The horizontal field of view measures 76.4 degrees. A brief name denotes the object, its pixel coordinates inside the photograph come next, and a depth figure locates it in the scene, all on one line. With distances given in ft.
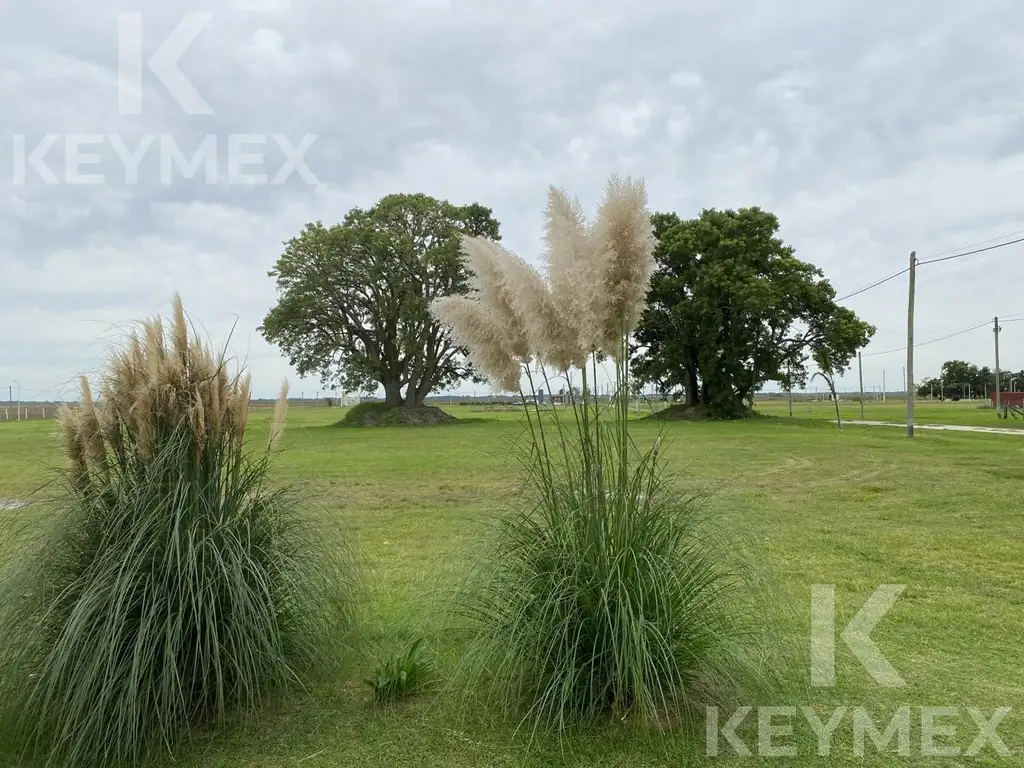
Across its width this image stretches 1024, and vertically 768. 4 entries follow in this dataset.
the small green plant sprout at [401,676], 8.71
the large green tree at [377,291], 94.68
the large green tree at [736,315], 86.63
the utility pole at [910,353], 56.72
